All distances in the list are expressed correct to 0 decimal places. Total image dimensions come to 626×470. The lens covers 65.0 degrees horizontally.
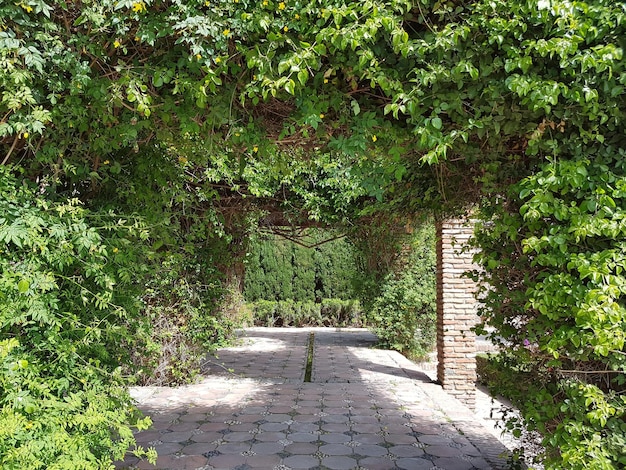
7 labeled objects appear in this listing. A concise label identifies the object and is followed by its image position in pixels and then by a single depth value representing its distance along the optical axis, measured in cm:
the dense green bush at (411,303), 880
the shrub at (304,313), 1496
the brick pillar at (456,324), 588
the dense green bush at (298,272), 1562
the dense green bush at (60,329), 219
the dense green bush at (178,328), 581
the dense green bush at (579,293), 199
